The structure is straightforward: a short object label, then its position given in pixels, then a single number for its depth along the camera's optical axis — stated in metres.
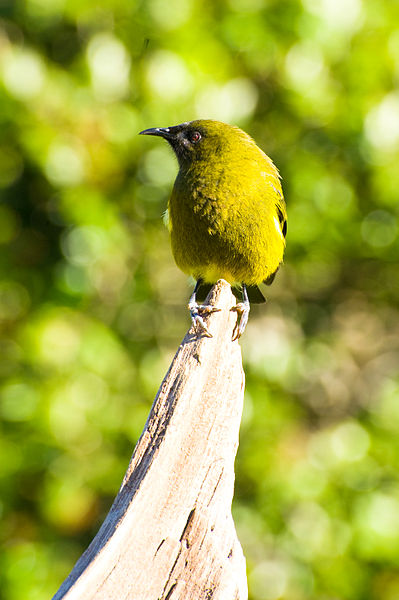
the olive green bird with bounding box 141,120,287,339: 3.66
